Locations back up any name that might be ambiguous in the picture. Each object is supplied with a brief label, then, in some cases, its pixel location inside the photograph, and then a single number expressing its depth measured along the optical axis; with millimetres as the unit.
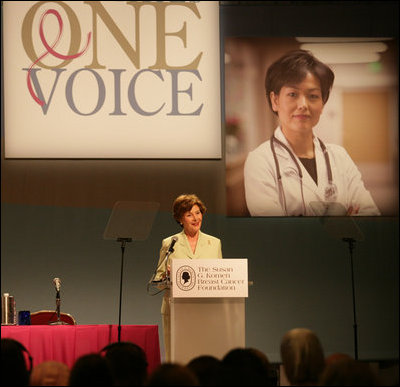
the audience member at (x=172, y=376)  6344
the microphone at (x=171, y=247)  10836
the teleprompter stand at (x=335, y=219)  16781
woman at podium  12172
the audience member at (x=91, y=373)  6715
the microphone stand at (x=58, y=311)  11417
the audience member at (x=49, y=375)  7086
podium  10297
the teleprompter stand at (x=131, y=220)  15336
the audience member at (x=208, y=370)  6650
